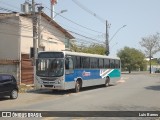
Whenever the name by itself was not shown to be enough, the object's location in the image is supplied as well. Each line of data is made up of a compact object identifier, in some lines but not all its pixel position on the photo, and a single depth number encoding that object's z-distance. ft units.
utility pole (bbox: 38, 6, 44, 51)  103.72
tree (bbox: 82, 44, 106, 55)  232.22
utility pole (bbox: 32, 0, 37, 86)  96.12
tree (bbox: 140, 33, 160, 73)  337.52
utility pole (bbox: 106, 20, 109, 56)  181.06
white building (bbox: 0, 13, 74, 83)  108.17
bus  82.43
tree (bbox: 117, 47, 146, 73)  333.42
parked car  68.33
